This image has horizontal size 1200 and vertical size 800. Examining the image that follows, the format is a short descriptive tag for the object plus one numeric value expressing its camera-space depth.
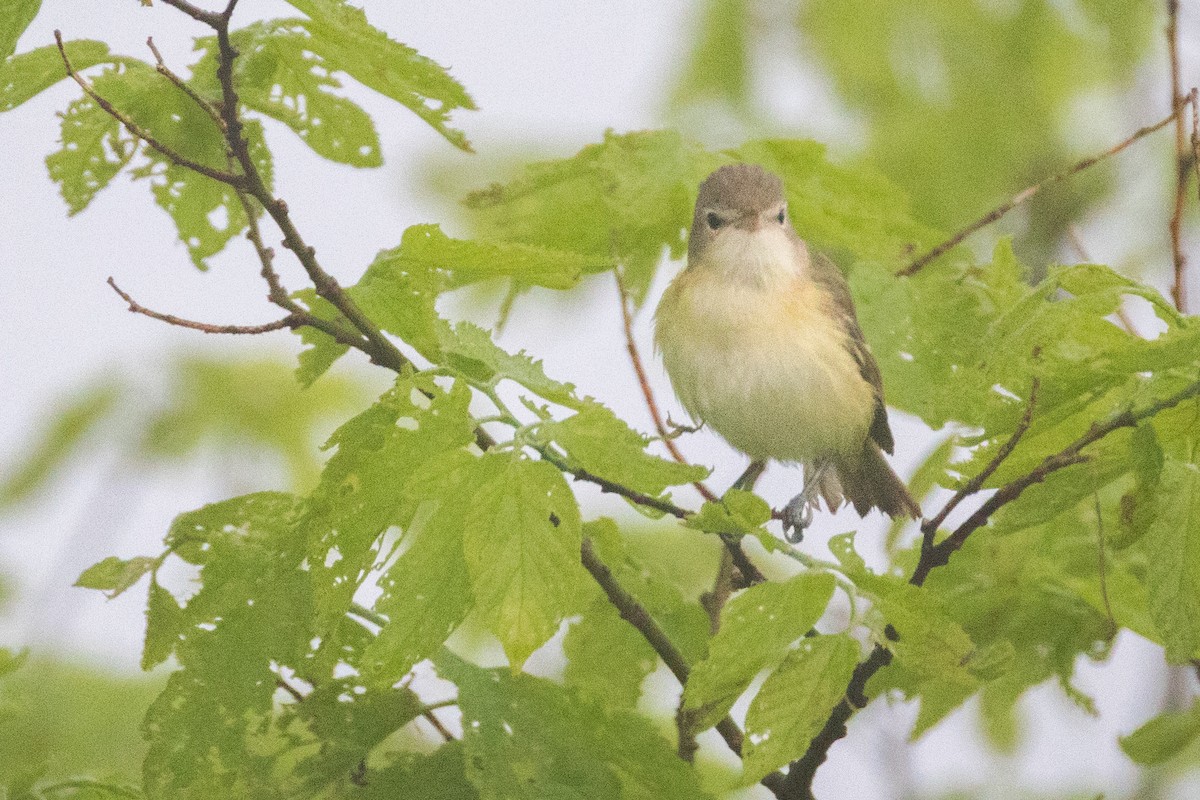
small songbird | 5.27
